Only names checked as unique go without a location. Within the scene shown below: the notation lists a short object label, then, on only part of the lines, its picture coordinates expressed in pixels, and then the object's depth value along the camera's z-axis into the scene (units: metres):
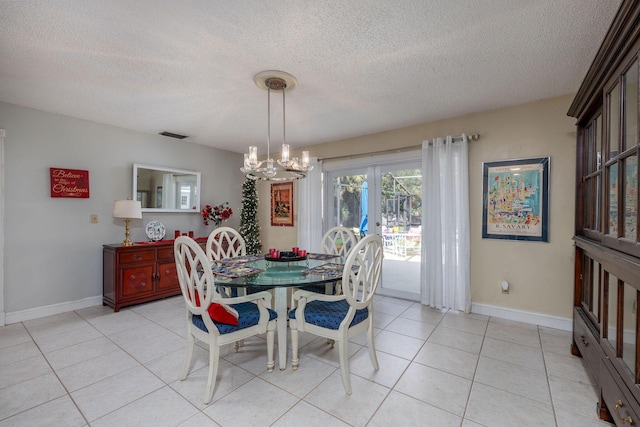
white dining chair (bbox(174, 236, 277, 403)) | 1.82
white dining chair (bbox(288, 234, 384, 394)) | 1.92
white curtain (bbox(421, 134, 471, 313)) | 3.39
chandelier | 2.46
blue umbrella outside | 4.32
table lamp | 3.65
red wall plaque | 3.41
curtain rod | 3.36
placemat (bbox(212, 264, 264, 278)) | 2.19
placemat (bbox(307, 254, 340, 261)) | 2.95
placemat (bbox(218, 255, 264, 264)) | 2.70
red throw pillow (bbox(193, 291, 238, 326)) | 1.93
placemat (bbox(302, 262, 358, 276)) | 2.21
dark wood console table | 3.53
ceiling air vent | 4.23
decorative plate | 4.15
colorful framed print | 3.03
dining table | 1.98
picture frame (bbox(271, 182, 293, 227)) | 5.24
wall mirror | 4.14
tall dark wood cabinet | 1.30
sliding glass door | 3.97
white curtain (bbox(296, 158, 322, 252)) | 4.75
